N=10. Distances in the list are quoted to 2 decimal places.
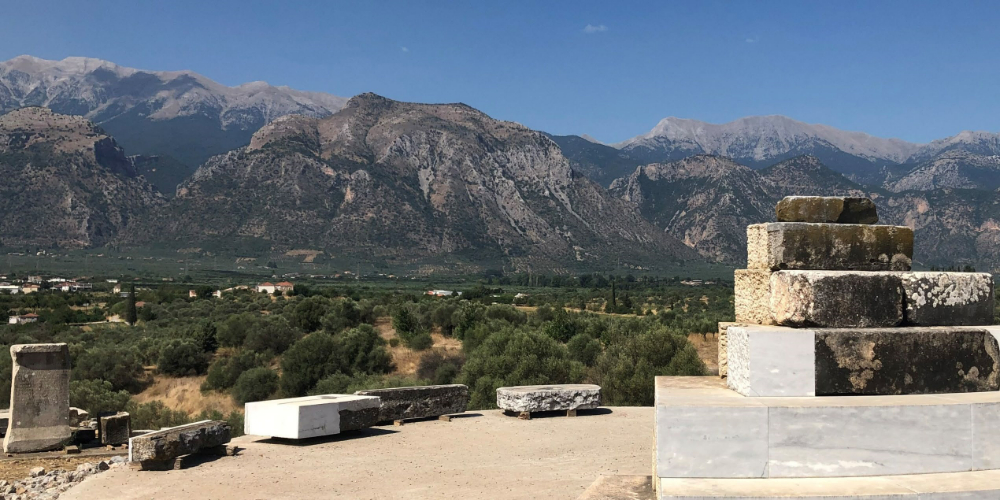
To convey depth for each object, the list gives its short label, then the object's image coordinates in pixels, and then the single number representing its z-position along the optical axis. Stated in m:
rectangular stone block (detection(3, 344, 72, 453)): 13.97
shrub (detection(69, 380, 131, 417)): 22.77
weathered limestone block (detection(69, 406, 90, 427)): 16.61
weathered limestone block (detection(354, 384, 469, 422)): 14.39
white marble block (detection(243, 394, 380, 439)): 11.91
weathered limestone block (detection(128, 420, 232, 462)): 10.38
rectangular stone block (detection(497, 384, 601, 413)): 14.82
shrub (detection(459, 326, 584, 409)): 20.36
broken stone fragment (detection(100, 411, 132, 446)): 14.36
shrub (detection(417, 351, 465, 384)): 28.81
